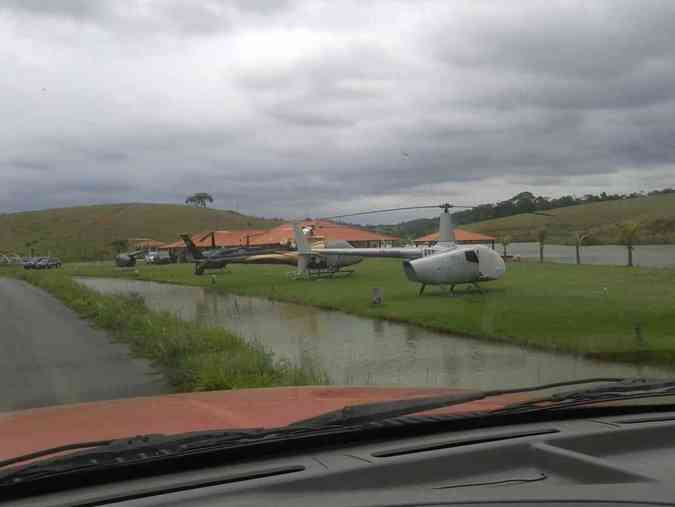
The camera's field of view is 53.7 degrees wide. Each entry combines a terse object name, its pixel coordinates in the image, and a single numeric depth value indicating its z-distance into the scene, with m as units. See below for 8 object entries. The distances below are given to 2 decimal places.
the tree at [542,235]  44.38
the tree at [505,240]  50.06
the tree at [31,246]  81.88
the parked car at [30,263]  63.53
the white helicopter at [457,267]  21.39
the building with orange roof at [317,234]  51.81
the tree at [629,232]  34.97
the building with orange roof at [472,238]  48.66
